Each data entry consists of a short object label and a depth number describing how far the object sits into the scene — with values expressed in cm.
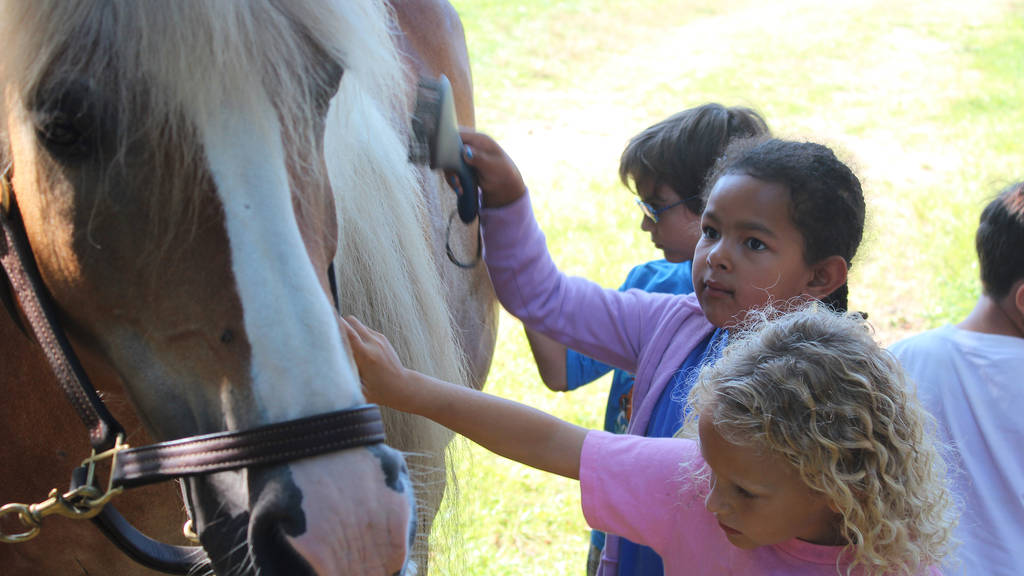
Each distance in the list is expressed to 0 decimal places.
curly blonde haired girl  207
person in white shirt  241
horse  197
